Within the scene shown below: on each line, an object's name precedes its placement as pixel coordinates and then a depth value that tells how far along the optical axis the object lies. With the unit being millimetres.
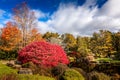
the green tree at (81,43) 19480
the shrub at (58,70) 5233
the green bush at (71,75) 4588
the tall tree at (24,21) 13045
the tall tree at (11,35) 12662
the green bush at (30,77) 4349
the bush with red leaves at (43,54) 6276
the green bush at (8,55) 13975
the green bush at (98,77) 4648
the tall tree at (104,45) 16662
